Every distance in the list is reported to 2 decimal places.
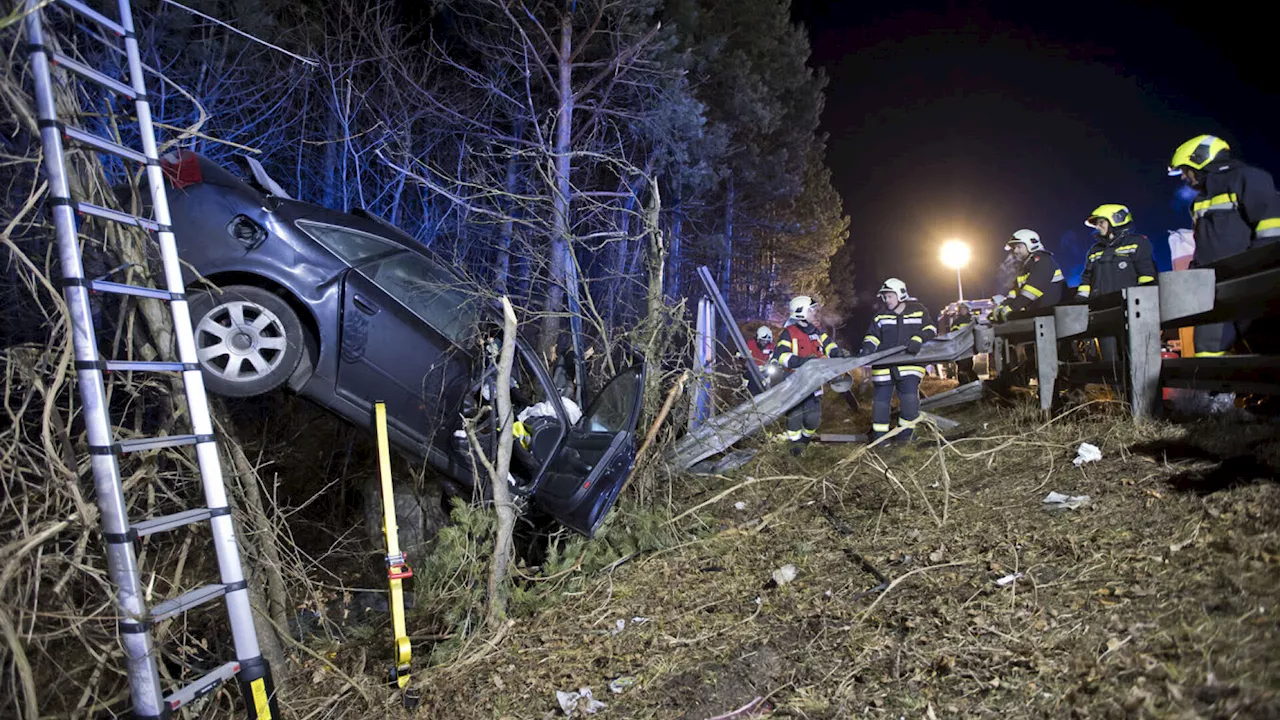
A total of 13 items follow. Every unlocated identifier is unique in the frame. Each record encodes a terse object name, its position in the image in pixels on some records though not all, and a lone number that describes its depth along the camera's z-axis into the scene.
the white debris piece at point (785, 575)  3.51
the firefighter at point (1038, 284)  7.19
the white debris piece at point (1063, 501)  3.41
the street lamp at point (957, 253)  24.05
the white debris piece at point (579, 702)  2.84
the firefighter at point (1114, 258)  5.76
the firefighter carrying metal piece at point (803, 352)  7.39
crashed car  4.04
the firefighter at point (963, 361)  9.98
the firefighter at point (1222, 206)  4.52
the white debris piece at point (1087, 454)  3.95
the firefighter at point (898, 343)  6.88
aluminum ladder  2.42
